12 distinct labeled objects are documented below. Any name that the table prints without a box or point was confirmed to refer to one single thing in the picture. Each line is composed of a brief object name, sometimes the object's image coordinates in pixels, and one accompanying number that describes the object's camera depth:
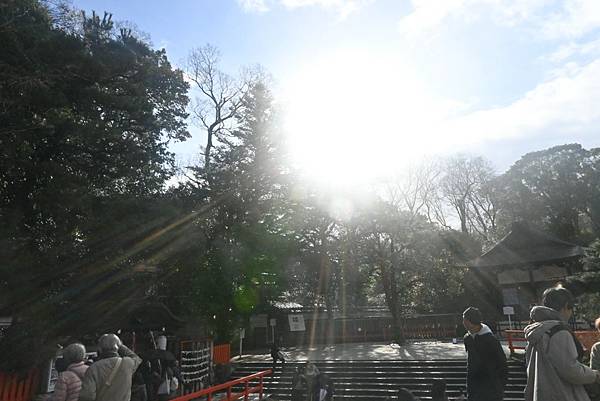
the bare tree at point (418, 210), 24.72
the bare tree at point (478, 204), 35.94
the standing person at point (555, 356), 2.65
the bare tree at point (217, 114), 26.87
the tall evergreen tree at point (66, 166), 10.26
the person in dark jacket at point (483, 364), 3.80
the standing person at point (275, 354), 16.22
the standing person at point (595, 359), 3.52
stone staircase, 12.88
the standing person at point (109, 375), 3.48
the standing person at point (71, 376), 3.75
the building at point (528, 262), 15.61
